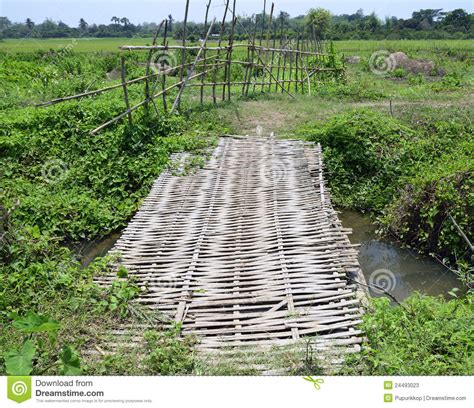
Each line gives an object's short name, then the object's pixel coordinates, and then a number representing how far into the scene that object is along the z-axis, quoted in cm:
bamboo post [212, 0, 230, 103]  966
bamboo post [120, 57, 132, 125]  720
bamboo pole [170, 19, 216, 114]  850
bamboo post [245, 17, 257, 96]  1084
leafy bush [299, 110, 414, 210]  716
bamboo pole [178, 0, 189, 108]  856
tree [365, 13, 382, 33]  3403
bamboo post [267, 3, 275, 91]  1166
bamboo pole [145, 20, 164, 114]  773
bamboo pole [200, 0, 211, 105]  948
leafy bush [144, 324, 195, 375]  316
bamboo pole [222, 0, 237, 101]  999
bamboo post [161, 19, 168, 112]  805
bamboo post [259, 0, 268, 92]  1142
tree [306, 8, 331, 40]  3184
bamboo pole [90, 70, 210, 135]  736
